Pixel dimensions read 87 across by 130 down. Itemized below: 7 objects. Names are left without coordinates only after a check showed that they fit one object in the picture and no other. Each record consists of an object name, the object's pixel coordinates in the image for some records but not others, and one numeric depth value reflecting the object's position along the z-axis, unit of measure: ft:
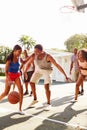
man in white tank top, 13.31
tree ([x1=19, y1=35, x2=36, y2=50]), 118.25
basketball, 12.44
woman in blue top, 12.57
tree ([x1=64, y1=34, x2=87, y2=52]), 113.32
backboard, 16.42
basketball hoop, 18.11
